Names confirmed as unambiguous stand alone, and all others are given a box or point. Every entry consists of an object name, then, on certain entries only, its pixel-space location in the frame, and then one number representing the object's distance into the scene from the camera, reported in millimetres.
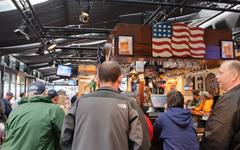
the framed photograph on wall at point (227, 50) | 3958
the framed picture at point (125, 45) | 3569
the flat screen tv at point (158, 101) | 3423
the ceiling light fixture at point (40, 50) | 7776
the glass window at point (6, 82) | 9452
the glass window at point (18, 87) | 11702
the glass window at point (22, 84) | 12395
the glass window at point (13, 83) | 10711
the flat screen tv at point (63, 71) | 10235
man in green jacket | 1985
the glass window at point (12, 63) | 10005
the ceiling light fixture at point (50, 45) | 7199
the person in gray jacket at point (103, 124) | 1608
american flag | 3722
